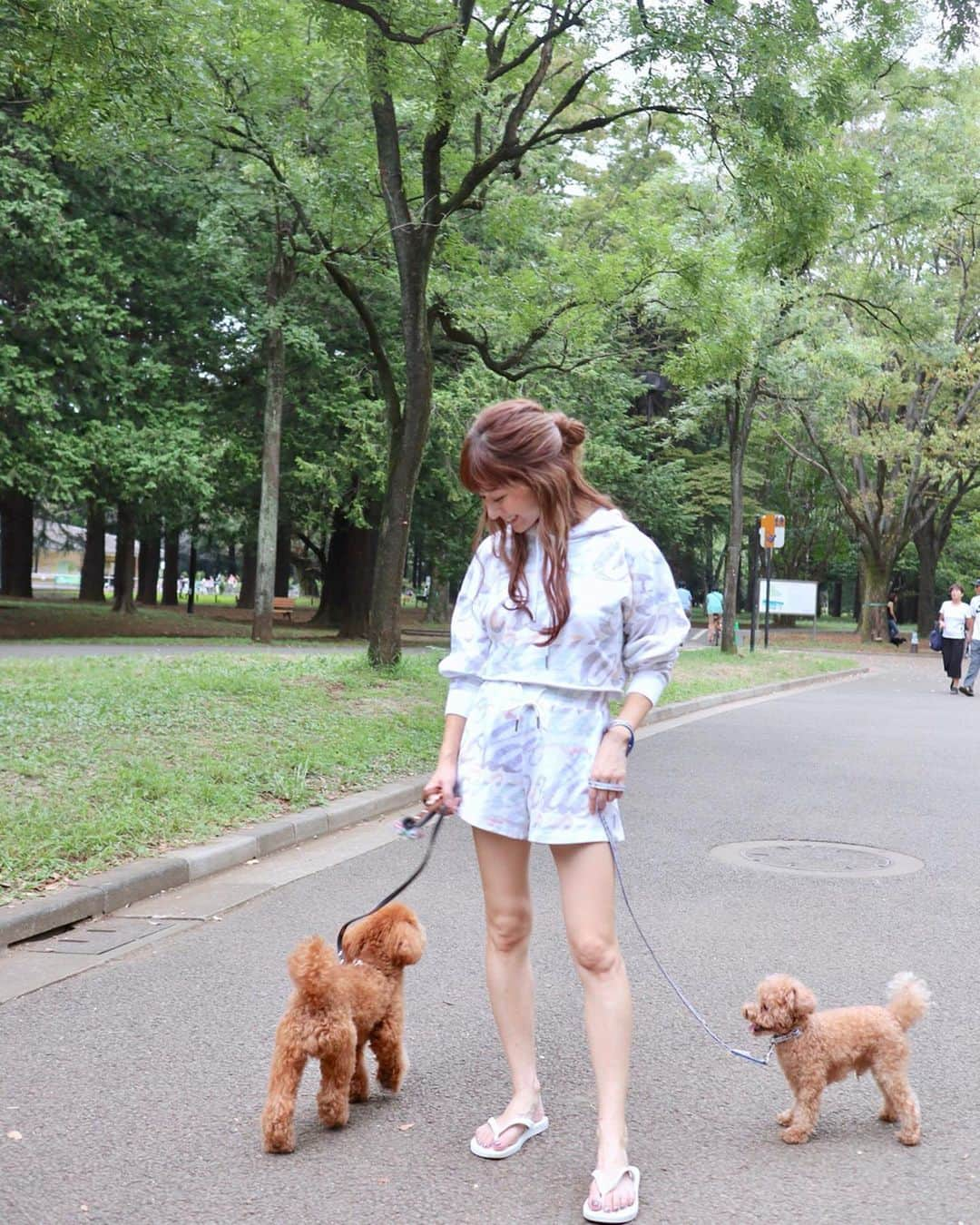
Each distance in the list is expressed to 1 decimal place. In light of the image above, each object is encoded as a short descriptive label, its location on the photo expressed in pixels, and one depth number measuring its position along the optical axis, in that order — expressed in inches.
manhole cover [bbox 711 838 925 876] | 296.2
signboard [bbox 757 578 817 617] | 1446.9
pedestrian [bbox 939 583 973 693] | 895.7
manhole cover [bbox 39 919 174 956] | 225.0
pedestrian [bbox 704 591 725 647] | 1349.7
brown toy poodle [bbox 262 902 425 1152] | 139.7
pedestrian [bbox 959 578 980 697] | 838.5
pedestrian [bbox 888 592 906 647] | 1539.1
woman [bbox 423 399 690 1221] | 133.0
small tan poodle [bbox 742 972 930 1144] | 142.4
